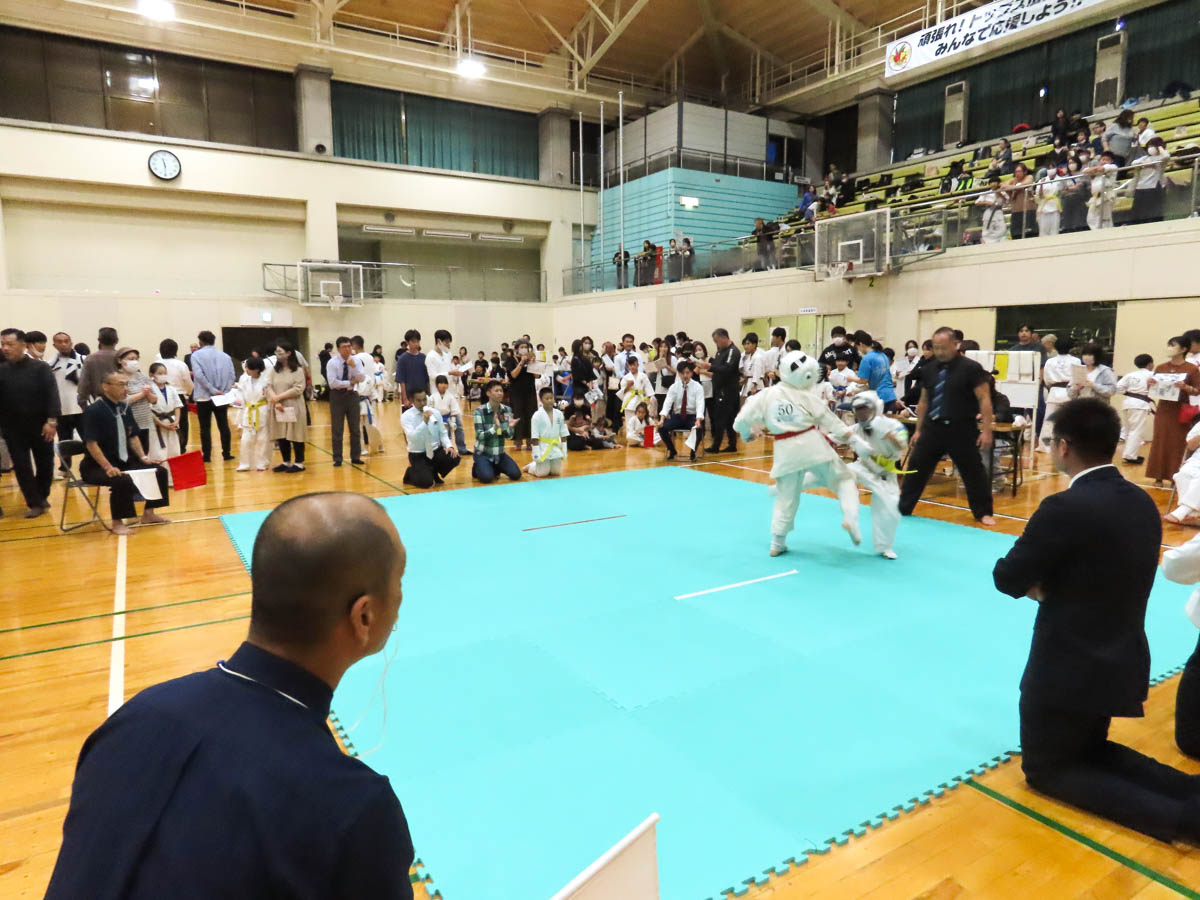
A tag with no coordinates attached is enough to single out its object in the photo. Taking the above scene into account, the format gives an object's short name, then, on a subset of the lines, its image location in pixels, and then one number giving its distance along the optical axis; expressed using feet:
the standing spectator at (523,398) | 38.17
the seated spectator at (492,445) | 29.25
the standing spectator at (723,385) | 34.37
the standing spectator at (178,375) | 29.55
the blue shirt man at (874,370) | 28.27
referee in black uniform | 20.71
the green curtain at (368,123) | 70.95
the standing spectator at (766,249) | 55.47
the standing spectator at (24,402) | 21.17
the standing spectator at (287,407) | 30.37
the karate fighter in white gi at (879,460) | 18.02
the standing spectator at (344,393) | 30.35
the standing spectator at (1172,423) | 23.54
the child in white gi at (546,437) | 29.58
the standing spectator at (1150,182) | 34.12
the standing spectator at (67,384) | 26.66
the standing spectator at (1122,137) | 40.45
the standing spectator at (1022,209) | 39.55
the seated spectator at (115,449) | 19.86
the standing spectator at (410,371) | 30.50
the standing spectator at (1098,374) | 29.55
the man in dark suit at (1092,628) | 8.19
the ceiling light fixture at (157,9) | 48.19
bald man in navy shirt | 2.91
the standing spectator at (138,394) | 21.06
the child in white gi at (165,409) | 25.28
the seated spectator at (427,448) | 27.99
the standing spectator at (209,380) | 31.81
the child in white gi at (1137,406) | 28.73
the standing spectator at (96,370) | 22.66
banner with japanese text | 42.24
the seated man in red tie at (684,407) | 33.88
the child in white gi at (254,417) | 30.40
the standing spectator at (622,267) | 69.82
